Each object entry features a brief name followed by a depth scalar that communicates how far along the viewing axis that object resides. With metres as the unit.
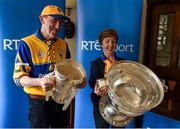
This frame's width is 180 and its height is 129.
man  1.21
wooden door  1.60
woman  1.44
